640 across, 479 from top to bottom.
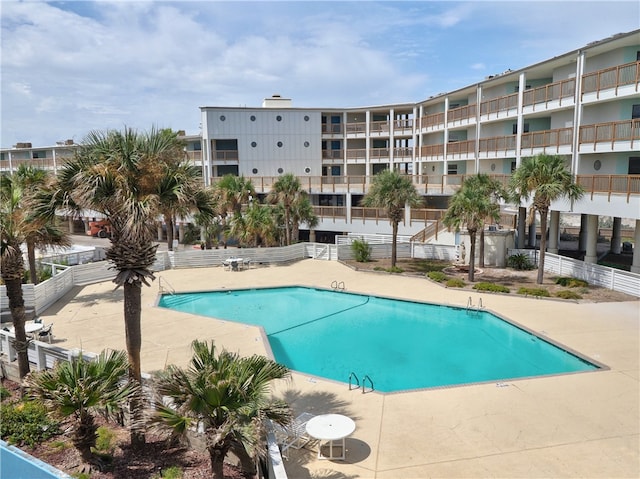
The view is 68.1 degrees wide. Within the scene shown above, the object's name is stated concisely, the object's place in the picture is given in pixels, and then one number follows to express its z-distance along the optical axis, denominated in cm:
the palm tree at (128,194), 952
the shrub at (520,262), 2762
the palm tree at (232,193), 3203
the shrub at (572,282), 2292
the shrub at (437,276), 2553
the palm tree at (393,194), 2700
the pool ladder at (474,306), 2061
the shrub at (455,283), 2405
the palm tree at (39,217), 1006
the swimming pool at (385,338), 1505
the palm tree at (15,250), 1195
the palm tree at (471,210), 2377
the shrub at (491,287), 2285
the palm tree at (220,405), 767
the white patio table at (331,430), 918
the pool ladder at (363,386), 1278
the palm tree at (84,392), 859
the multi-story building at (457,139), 2361
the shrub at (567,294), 2112
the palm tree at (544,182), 2183
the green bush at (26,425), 1061
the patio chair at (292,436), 958
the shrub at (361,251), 3112
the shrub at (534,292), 2170
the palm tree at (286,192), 3203
